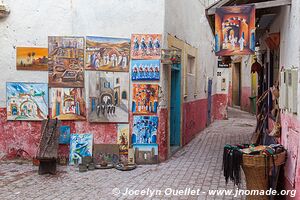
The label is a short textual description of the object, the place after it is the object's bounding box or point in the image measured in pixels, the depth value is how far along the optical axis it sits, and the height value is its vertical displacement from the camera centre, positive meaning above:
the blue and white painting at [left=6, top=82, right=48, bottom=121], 8.72 -0.35
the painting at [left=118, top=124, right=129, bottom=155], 8.67 -1.10
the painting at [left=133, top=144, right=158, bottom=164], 8.66 -1.50
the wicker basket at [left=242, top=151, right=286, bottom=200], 5.32 -1.15
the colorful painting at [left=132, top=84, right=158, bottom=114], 8.62 -0.28
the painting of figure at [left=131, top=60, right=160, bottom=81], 8.56 +0.35
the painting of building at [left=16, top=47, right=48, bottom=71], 8.66 +0.58
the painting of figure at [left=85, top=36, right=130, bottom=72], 8.58 +0.70
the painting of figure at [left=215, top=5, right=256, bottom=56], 6.33 +0.89
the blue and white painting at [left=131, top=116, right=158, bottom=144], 8.67 -0.96
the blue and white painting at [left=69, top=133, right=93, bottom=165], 8.61 -1.35
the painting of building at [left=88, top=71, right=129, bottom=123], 8.63 -0.30
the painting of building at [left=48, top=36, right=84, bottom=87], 8.60 +0.54
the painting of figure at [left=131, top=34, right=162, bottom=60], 8.56 +0.82
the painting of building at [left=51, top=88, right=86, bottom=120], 8.68 -0.40
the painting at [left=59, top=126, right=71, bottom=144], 8.71 -1.07
